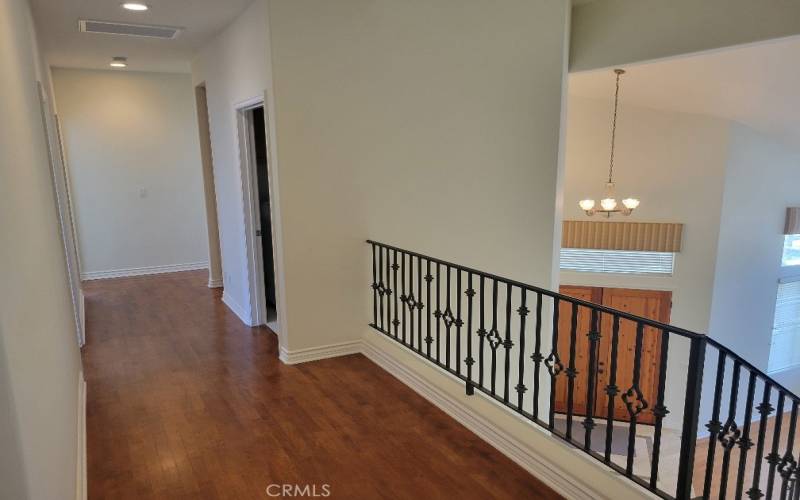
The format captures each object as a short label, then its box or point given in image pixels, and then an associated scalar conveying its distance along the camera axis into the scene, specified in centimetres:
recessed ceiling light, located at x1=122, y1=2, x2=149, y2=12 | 360
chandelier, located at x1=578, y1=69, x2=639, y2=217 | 713
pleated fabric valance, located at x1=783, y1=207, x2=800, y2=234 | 782
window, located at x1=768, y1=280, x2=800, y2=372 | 832
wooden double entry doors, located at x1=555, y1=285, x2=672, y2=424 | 803
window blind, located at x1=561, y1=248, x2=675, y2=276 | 787
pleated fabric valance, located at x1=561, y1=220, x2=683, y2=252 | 766
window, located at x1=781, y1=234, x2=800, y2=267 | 812
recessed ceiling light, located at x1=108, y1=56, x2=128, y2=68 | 573
